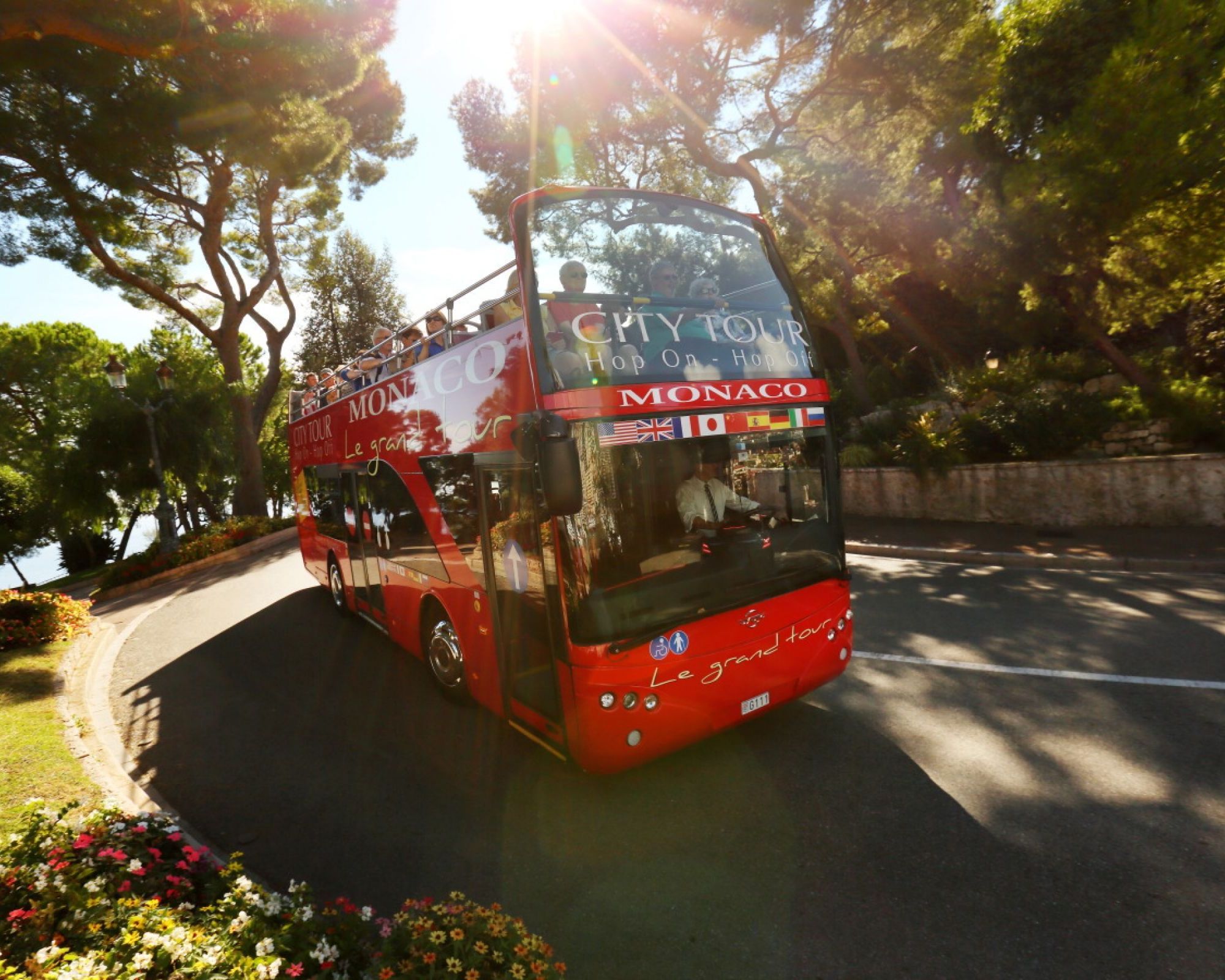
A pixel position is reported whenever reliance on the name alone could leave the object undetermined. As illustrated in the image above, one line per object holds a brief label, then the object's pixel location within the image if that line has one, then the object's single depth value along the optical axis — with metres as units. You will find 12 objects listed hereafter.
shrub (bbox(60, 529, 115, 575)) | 40.38
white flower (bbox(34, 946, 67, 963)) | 2.61
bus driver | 4.65
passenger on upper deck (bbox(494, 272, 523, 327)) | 4.80
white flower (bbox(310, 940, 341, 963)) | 2.75
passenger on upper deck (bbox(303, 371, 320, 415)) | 10.98
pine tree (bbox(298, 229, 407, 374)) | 36.91
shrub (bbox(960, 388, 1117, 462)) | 12.81
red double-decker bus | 4.39
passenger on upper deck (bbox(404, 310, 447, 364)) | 6.37
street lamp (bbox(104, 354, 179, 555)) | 17.95
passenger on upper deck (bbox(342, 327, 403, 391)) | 7.59
